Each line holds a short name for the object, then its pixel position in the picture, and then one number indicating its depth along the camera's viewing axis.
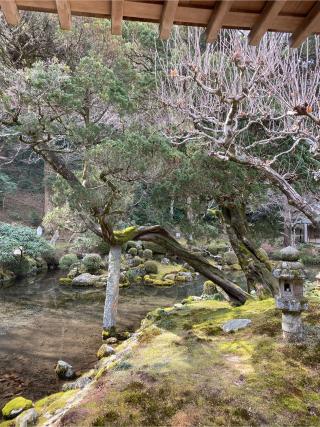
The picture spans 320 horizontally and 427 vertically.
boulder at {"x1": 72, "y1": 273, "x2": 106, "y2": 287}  16.69
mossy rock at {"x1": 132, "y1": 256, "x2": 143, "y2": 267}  19.39
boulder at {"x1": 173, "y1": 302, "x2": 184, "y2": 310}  9.65
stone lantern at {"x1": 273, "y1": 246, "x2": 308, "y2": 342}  5.93
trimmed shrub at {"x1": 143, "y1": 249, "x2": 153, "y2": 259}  20.73
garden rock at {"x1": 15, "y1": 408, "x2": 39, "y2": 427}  5.09
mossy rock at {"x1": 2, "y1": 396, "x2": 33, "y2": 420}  5.63
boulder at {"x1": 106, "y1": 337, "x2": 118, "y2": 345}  9.02
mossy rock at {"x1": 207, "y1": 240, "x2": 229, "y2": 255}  23.02
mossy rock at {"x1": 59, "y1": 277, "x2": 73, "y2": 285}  16.86
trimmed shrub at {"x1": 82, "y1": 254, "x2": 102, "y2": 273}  17.92
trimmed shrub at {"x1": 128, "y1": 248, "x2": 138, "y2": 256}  20.55
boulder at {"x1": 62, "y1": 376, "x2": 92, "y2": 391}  6.35
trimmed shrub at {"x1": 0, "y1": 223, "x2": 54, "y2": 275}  16.48
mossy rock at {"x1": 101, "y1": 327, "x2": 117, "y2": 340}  9.30
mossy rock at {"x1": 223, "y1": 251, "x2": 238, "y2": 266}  21.47
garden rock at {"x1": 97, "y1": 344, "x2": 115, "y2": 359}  7.93
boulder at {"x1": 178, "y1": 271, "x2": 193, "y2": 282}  18.20
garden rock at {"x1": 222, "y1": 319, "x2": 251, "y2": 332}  7.05
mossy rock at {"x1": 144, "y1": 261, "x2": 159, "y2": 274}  18.84
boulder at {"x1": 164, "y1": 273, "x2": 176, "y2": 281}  17.88
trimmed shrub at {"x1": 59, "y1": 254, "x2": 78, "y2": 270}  19.70
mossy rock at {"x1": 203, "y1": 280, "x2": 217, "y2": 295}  12.83
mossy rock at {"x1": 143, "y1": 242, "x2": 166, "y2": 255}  21.72
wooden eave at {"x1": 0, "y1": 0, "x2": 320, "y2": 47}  1.93
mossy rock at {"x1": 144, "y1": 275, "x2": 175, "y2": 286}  16.95
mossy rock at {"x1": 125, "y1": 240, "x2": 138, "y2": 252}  21.19
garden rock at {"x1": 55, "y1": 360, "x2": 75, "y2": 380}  7.15
